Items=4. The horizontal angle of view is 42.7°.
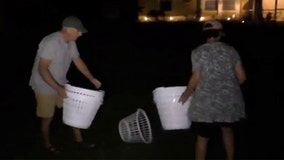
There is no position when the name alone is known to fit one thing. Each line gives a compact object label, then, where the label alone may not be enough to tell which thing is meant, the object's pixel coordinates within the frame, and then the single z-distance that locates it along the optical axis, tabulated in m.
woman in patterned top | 3.41
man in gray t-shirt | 3.89
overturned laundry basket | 4.26
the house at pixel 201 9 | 21.16
